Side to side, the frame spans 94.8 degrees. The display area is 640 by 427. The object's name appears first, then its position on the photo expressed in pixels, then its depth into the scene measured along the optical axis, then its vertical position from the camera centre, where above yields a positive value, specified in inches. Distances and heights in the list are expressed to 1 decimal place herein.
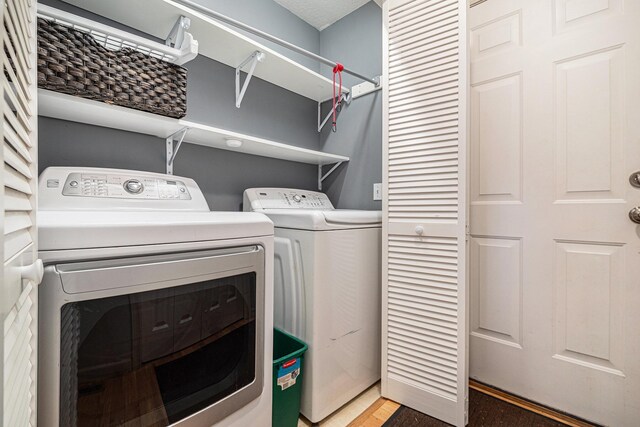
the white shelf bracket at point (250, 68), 63.9 +33.0
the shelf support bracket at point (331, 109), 85.7 +31.6
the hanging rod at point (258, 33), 51.7 +36.5
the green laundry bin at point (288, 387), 48.1 -29.7
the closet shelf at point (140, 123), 42.5 +15.6
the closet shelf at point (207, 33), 50.7 +34.8
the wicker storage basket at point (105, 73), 37.2 +19.9
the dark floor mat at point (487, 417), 54.5 -39.3
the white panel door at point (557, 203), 51.3 +1.5
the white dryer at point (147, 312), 27.5 -11.3
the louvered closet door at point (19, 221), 14.5 -0.5
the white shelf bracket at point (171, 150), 60.0 +12.8
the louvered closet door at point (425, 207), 53.4 +0.8
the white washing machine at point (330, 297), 53.2 -16.6
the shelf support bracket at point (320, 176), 91.8 +11.1
